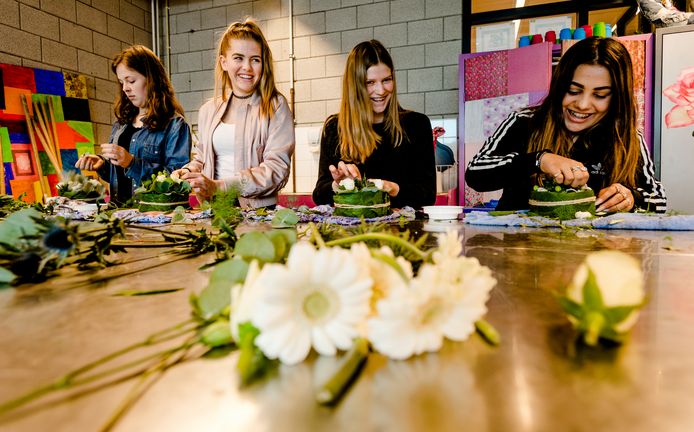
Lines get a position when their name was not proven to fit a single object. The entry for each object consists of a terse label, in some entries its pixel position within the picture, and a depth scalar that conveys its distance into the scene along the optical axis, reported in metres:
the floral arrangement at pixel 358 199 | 1.33
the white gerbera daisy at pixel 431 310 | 0.26
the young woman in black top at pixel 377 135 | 2.06
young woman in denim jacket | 2.30
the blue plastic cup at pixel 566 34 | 3.09
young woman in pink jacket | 2.06
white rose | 0.27
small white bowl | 1.35
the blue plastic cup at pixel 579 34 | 3.08
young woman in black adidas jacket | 1.60
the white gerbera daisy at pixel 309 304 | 0.26
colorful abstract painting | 3.07
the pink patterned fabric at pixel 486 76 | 3.11
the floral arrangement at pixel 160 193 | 1.54
